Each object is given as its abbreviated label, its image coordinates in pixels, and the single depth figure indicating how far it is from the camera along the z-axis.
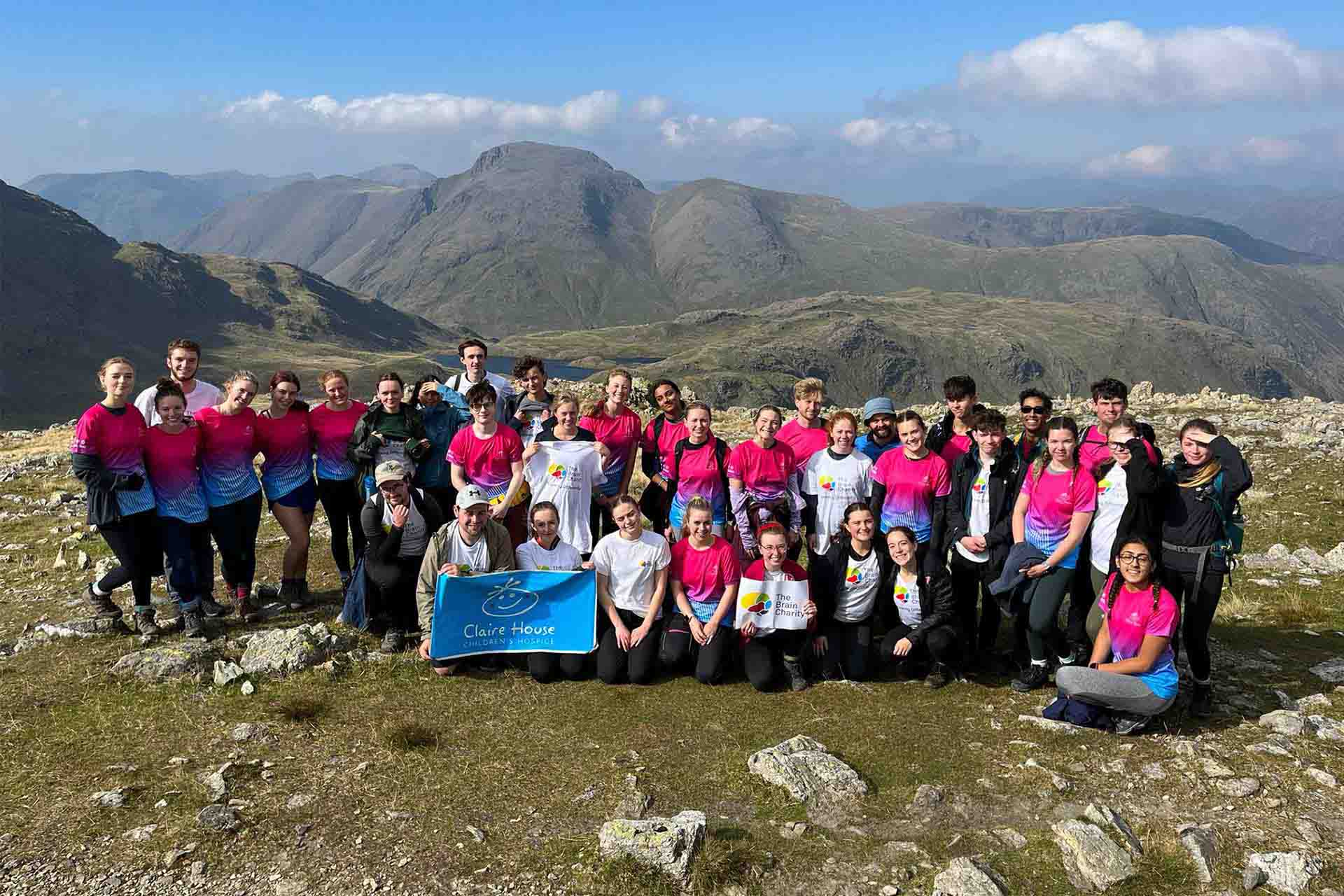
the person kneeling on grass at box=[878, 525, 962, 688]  9.62
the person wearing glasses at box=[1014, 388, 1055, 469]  9.58
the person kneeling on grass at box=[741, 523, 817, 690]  9.52
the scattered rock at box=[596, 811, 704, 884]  6.25
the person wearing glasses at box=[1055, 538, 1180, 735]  8.20
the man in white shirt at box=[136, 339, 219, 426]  10.30
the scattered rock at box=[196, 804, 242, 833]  6.74
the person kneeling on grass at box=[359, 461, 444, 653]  10.14
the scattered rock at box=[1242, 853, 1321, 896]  6.12
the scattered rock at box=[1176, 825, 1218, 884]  6.27
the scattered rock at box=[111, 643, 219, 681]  9.30
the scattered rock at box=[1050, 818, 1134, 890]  6.21
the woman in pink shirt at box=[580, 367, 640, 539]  11.34
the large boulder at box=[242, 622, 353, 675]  9.53
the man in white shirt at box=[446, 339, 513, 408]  12.17
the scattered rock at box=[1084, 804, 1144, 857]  6.56
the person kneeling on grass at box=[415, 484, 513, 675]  9.75
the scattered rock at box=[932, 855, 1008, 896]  6.09
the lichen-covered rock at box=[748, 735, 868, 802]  7.35
